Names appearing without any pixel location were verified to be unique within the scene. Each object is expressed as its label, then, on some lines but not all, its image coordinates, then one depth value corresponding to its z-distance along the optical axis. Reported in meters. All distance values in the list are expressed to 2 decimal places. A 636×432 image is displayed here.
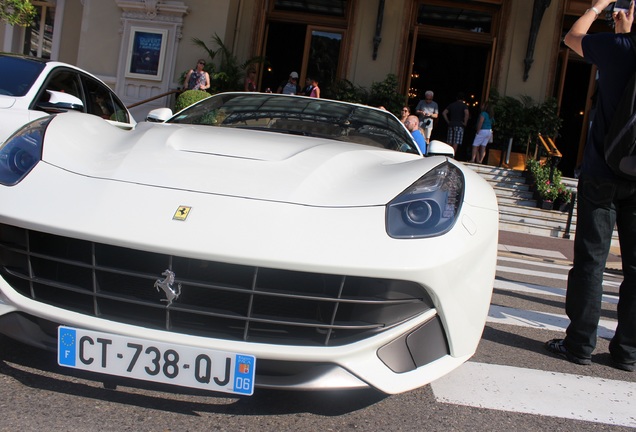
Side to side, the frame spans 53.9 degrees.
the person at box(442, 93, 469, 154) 14.43
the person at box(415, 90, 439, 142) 13.59
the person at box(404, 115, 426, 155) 9.37
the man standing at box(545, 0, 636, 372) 3.04
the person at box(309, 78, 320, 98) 13.98
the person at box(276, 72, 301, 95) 14.43
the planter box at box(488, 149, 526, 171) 14.63
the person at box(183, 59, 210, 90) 13.95
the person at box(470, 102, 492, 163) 14.27
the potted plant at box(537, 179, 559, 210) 12.28
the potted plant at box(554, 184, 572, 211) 12.24
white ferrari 1.96
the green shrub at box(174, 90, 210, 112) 13.03
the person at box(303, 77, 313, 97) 14.22
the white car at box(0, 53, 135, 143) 5.03
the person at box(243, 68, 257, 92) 14.73
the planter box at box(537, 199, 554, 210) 12.24
